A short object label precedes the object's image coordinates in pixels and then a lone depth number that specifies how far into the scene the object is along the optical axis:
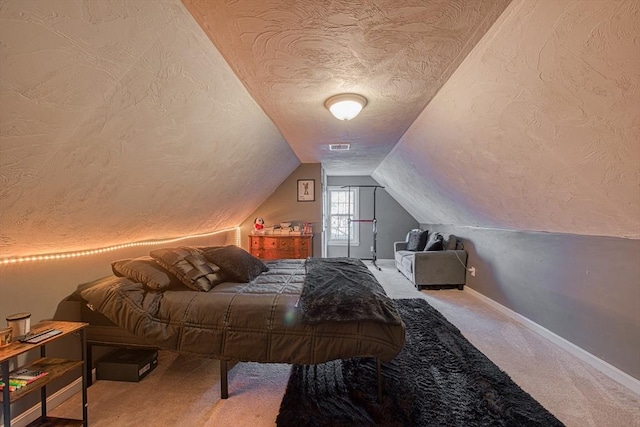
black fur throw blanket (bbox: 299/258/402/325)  1.84
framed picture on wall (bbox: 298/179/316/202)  5.25
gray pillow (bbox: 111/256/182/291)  2.20
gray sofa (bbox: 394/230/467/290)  4.55
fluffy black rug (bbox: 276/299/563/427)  1.70
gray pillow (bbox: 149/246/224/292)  2.25
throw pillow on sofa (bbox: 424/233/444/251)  4.84
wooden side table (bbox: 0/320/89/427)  1.28
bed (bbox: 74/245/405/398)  1.84
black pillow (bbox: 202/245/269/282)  2.55
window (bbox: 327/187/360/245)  7.42
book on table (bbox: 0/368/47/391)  1.39
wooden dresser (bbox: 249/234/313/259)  4.84
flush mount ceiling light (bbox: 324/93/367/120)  2.28
